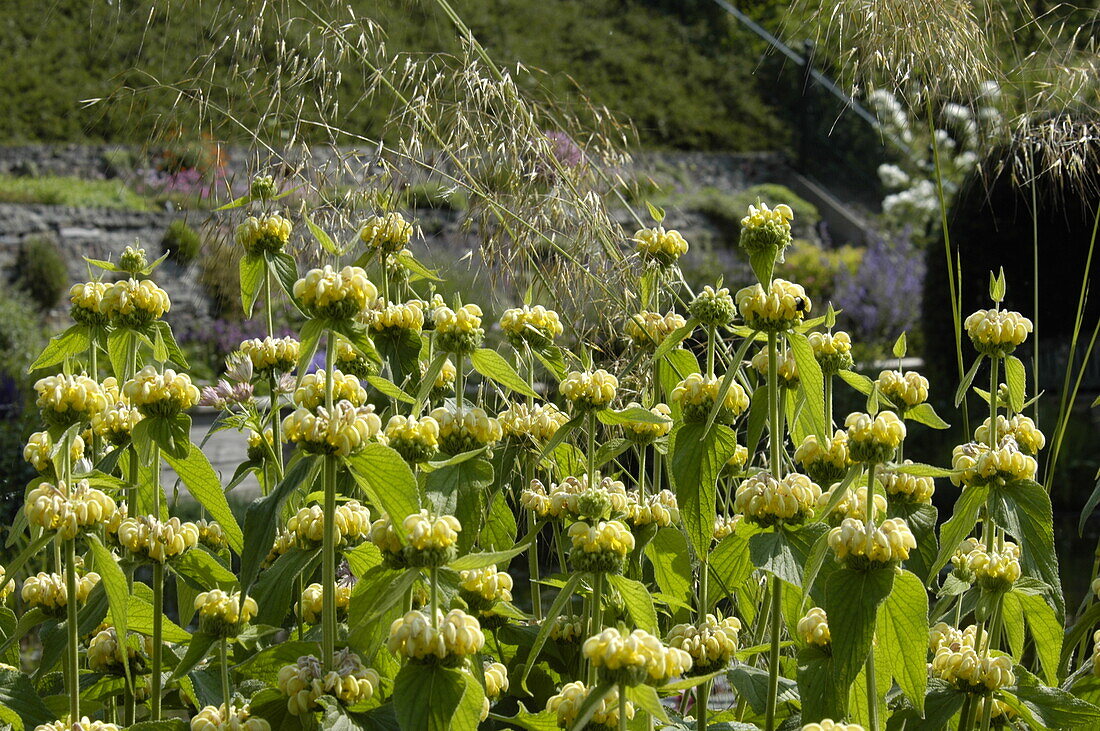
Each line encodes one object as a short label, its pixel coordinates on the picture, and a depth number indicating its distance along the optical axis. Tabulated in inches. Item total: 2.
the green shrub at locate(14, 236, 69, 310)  359.9
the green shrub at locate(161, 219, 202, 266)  288.9
